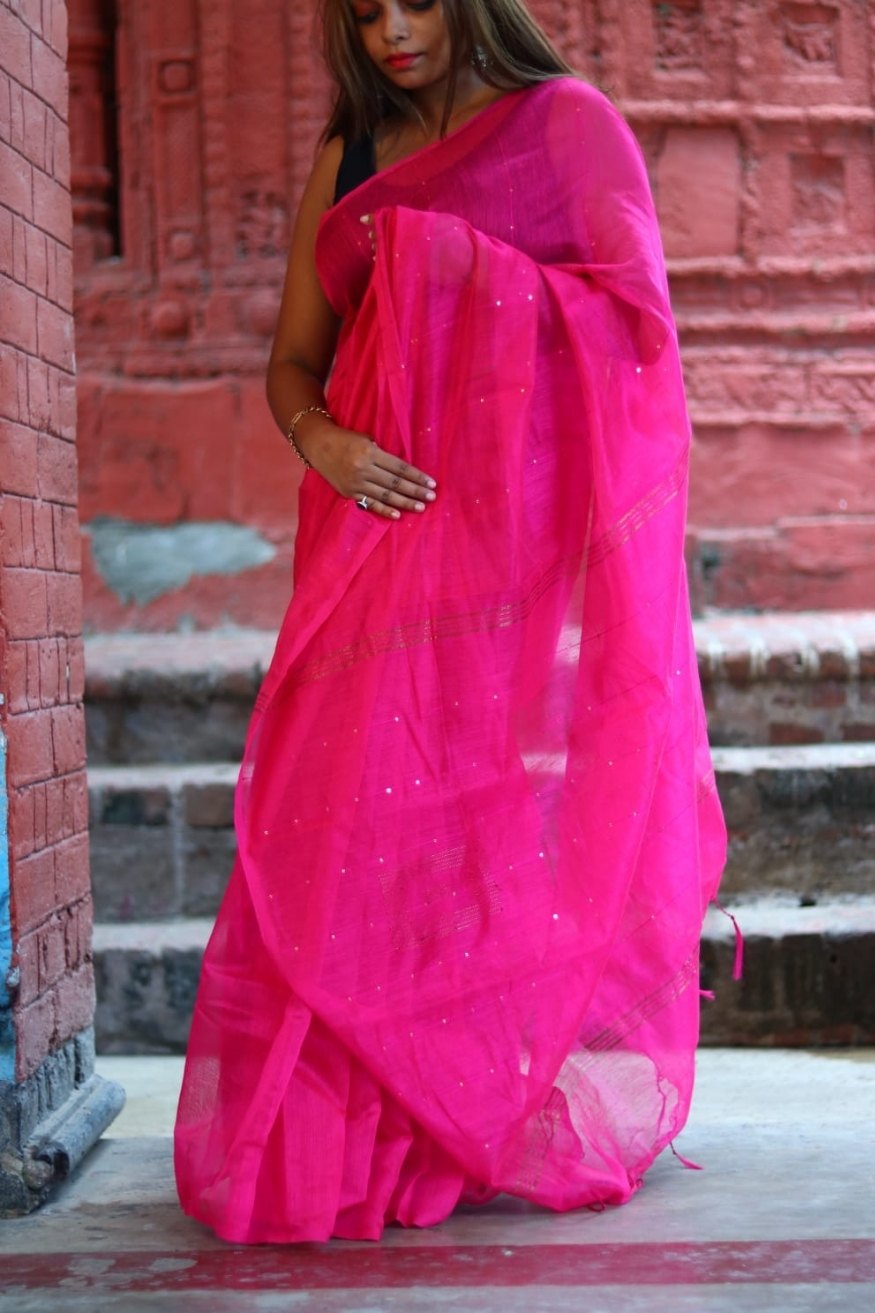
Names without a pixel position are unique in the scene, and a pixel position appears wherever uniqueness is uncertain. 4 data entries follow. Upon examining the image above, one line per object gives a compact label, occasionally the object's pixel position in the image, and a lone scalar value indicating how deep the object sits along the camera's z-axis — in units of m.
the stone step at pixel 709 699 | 6.12
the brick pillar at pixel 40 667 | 4.50
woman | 4.28
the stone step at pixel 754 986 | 5.48
